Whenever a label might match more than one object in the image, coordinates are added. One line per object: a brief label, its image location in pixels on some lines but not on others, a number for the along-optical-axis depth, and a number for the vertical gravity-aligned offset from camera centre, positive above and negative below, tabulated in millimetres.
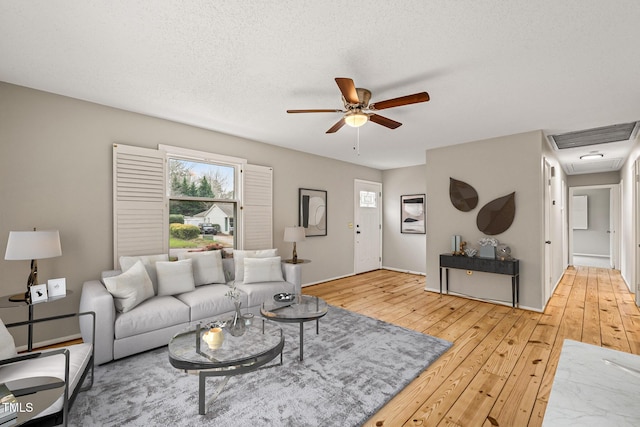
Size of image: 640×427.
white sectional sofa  2625 -904
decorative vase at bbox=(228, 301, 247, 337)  2393 -958
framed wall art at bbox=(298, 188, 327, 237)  5480 +76
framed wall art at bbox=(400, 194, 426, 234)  6680 +22
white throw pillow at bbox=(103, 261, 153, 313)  2764 -724
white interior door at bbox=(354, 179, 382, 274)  6716 -260
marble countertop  589 -411
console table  4145 -776
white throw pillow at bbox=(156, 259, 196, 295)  3240 -723
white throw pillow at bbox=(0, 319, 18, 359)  1791 -827
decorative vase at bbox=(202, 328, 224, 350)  2123 -920
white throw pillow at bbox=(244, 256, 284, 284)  3818 -748
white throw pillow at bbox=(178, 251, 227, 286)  3645 -675
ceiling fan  2319 +987
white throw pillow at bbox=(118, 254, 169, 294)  3225 -551
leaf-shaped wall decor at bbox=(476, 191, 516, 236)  4329 -1
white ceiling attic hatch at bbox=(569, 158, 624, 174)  5996 +1103
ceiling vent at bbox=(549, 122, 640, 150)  4031 +1200
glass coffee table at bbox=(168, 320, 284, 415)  1928 -990
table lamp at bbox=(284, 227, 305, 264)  4684 -329
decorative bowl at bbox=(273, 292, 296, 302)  3166 -922
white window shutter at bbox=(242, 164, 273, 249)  4582 +128
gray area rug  1928 -1355
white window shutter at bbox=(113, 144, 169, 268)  3393 +152
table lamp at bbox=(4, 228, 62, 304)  2406 -283
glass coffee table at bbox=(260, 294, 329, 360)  2744 -977
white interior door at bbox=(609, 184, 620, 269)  6857 -172
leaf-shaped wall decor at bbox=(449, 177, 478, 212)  4719 +328
